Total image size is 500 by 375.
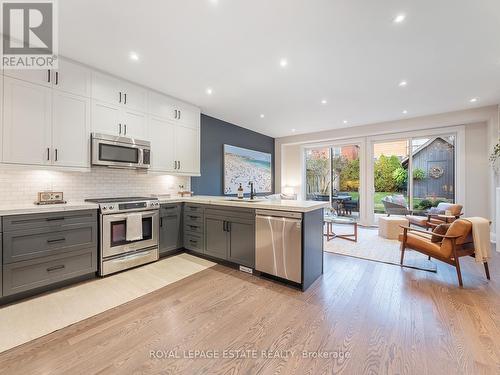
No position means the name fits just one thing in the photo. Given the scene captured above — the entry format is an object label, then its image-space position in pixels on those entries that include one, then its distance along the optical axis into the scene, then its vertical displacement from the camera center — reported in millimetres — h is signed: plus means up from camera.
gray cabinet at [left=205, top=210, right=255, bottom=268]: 2986 -728
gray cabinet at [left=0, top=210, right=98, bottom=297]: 2256 -711
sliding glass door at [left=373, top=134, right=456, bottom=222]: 5410 +357
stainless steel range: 2904 -657
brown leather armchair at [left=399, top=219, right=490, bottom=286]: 2686 -730
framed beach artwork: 5816 +504
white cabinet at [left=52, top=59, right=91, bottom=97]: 2852 +1429
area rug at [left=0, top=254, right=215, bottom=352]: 1886 -1218
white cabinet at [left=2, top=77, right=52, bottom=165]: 2498 +739
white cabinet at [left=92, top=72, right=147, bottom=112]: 3197 +1444
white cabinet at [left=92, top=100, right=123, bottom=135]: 3180 +1000
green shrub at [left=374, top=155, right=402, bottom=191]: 6031 +429
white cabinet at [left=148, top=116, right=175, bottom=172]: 3875 +769
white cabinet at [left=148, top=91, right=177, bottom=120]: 3850 +1440
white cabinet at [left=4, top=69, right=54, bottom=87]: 2534 +1311
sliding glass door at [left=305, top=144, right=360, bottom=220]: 6598 +339
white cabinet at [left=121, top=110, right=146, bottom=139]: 3492 +1004
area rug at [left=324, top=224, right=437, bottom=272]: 3454 -1150
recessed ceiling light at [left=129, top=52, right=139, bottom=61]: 2822 +1678
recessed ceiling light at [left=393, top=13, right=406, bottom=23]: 2145 +1669
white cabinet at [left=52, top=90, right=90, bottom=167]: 2842 +746
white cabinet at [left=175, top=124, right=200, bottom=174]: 4289 +752
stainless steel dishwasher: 2555 -692
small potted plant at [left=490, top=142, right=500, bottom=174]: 4289 +592
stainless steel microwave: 3133 +519
